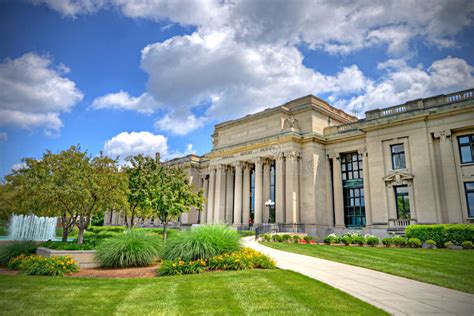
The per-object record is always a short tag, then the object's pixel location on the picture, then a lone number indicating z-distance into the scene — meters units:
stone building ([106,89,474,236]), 28.41
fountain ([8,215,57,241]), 39.97
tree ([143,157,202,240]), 21.77
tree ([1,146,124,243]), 18.91
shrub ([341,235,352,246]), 26.00
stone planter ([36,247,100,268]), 14.78
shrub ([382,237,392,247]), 23.95
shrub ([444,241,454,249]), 22.23
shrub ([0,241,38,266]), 15.89
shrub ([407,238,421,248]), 22.94
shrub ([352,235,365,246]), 25.59
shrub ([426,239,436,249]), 22.73
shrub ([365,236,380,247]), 25.00
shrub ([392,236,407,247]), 23.49
